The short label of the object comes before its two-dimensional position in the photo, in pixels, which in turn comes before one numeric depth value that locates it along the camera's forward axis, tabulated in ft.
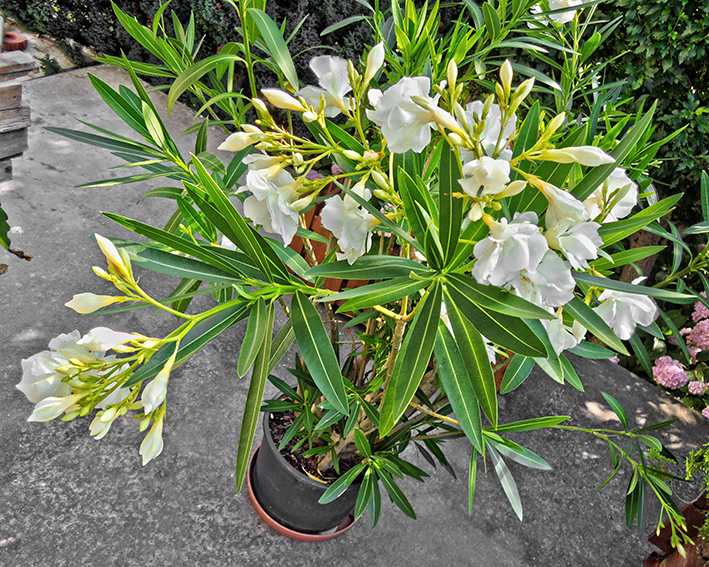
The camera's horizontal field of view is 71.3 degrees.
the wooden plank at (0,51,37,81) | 4.76
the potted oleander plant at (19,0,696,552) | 1.80
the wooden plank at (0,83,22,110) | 5.30
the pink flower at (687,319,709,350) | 7.72
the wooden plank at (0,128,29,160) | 5.43
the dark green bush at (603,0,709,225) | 6.99
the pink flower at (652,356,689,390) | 7.84
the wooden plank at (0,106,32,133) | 5.33
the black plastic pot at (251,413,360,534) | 4.81
